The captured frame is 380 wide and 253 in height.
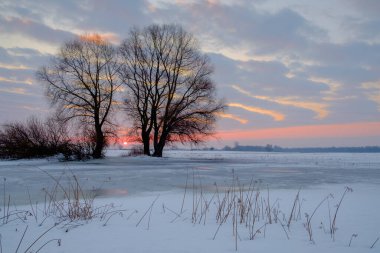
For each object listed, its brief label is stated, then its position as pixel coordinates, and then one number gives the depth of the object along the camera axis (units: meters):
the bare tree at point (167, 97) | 29.47
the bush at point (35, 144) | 22.61
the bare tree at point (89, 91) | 26.28
